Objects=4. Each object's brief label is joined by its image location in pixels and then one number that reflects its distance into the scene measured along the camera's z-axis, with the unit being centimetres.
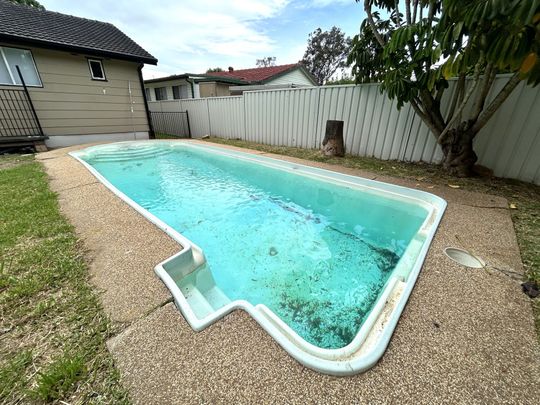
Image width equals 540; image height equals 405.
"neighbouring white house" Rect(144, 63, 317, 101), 1322
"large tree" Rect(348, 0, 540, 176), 191
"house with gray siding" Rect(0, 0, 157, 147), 638
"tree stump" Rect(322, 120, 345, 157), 557
